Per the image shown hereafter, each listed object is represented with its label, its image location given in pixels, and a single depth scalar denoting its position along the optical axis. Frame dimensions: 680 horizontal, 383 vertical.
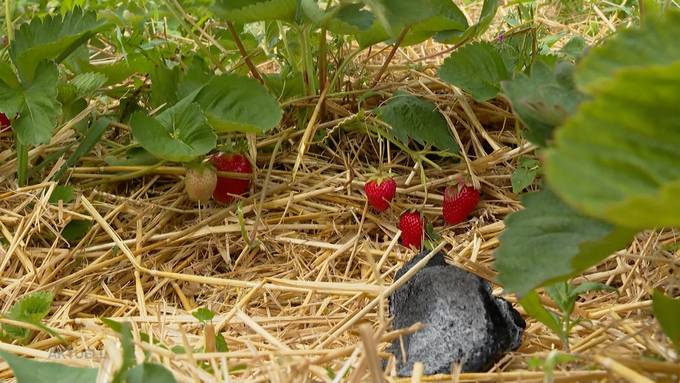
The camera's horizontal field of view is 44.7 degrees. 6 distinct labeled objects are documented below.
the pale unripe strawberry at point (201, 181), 1.46
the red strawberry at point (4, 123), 1.74
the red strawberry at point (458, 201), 1.43
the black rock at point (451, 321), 0.98
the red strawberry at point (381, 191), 1.44
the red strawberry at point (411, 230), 1.41
